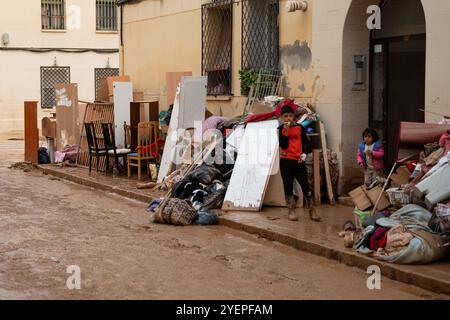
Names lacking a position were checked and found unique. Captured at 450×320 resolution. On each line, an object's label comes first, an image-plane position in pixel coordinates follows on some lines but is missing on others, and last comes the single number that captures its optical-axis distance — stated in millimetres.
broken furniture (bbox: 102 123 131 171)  16344
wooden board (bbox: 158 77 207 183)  14484
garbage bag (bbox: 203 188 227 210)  11961
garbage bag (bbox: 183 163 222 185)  12523
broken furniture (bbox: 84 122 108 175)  16656
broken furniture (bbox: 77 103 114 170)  17703
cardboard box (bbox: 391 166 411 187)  9680
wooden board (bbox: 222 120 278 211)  11797
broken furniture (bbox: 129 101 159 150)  16562
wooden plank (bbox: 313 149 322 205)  12039
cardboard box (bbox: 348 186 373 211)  9736
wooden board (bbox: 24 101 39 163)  19609
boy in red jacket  10758
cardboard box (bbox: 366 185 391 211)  9555
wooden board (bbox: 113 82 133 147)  17125
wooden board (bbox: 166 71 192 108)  16094
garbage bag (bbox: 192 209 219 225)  11141
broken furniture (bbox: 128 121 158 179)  15836
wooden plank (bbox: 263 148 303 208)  11977
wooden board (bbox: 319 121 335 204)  12148
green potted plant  14266
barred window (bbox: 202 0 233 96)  15875
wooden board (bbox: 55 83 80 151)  18844
